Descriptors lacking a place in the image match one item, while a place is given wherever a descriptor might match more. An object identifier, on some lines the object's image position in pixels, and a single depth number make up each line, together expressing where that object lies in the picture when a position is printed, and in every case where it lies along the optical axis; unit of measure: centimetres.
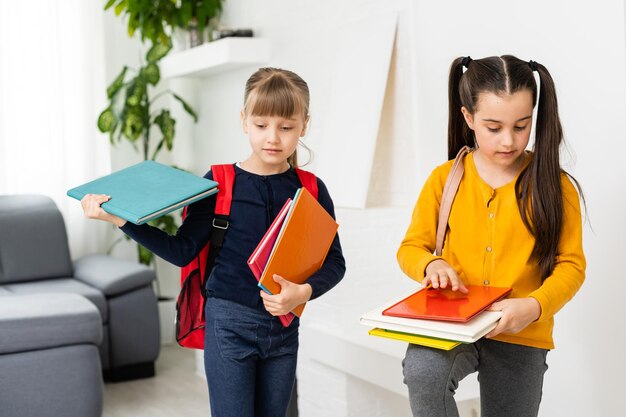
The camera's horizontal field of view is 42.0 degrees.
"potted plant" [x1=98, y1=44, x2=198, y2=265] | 435
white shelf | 367
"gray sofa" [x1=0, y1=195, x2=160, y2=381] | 384
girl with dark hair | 157
